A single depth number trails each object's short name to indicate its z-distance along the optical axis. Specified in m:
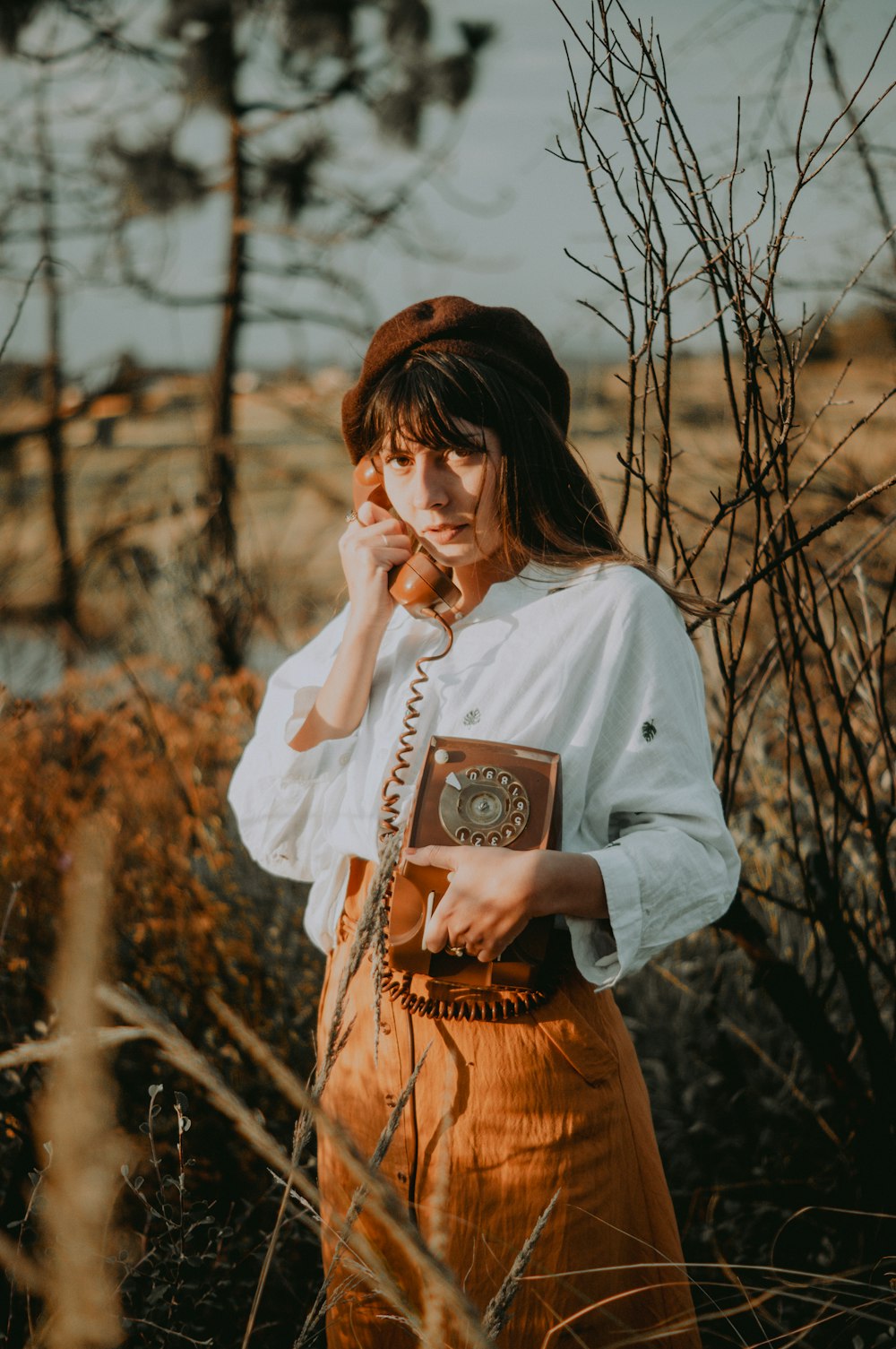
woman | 1.39
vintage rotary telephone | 1.38
